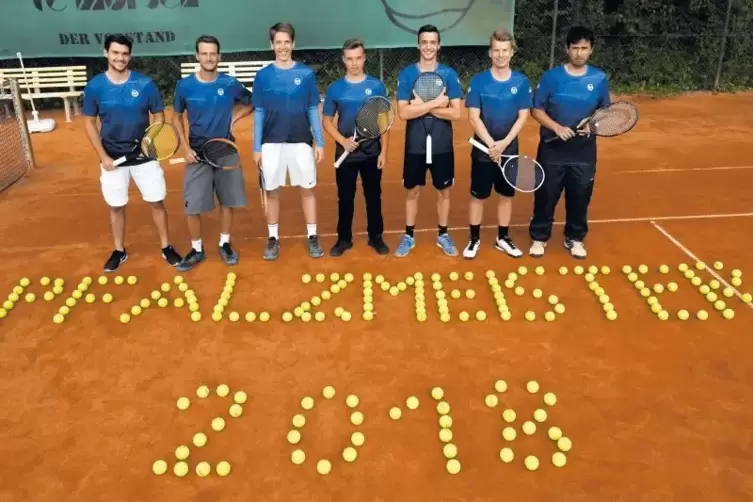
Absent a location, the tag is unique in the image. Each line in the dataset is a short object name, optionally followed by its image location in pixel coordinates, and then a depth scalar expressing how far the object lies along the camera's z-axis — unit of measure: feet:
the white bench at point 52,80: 40.63
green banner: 41.65
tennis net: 28.63
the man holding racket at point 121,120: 16.48
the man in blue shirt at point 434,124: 16.90
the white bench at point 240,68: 43.57
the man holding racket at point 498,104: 16.51
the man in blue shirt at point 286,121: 17.13
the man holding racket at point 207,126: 17.08
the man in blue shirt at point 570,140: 16.92
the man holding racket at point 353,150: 17.33
